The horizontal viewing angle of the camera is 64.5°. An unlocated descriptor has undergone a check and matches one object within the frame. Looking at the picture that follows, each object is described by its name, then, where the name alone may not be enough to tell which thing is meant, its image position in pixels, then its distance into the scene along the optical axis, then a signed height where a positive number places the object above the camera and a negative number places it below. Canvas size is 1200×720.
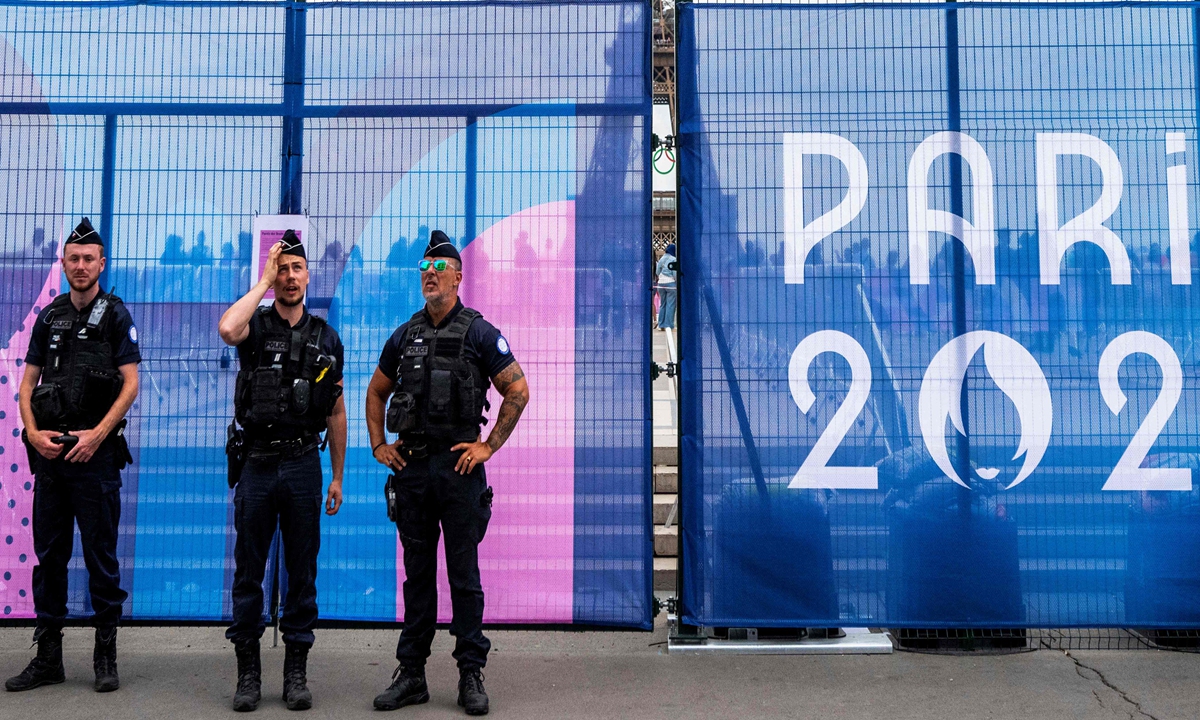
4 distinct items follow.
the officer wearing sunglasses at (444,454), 4.29 -0.19
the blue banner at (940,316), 5.08 +0.54
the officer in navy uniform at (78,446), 4.47 -0.17
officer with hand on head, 4.29 -0.22
